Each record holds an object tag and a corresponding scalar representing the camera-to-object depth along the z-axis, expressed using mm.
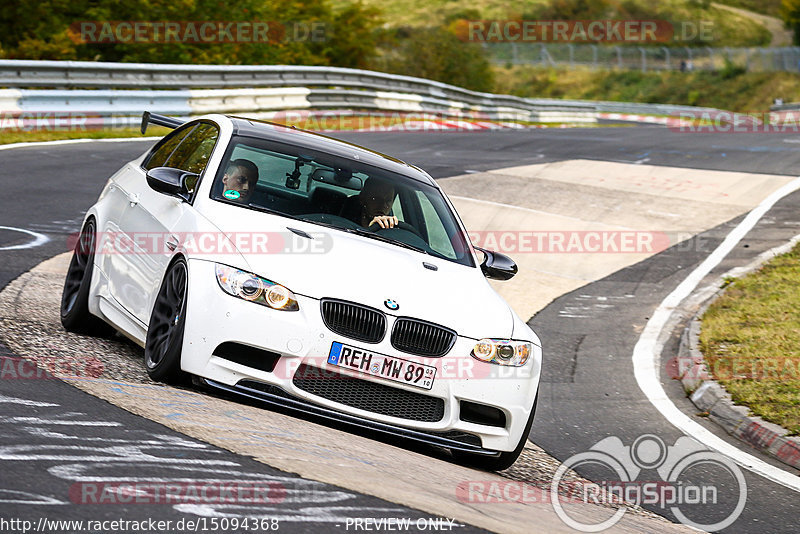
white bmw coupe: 11312
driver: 13828
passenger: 13359
